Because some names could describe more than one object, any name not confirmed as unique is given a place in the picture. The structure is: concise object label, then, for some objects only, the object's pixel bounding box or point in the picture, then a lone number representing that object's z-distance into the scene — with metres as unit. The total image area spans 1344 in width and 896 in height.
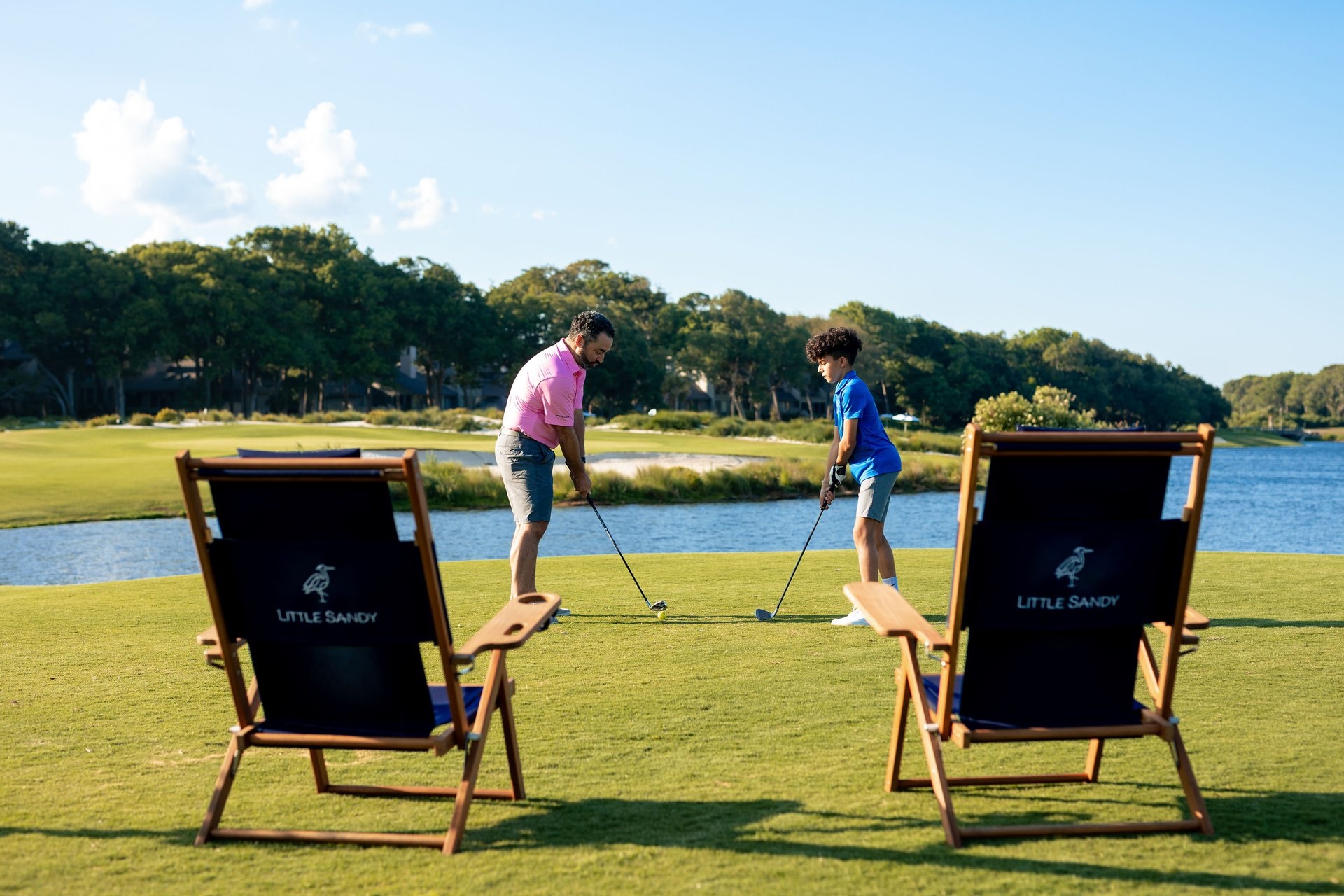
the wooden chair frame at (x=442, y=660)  2.97
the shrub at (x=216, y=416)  51.91
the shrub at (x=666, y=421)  59.09
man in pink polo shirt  6.45
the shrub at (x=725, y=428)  58.56
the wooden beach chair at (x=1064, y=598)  3.14
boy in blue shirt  6.68
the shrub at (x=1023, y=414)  47.12
